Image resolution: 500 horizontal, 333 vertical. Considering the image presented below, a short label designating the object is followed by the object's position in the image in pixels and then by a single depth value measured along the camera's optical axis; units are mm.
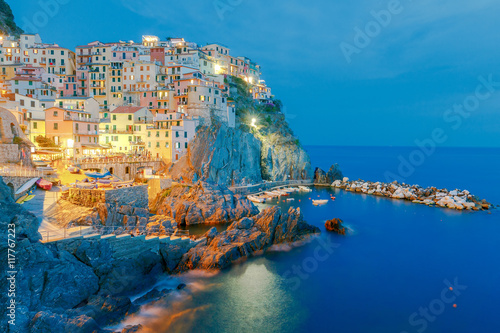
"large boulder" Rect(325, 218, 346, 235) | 39238
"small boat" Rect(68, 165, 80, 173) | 38188
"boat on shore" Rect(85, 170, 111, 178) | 34912
